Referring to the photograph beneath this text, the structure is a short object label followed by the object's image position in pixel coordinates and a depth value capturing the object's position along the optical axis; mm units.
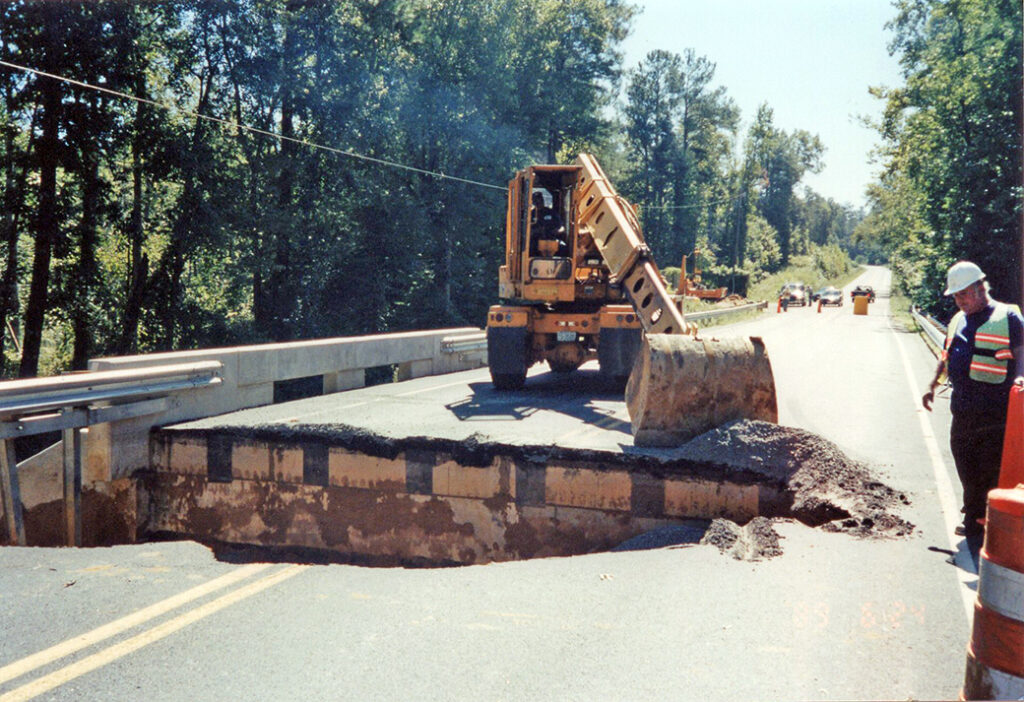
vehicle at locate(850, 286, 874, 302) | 65038
